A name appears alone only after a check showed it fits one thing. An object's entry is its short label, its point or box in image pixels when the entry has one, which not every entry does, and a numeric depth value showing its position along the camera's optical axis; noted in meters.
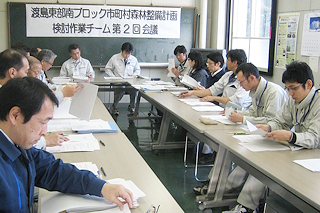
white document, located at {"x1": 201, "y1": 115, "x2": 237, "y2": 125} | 3.15
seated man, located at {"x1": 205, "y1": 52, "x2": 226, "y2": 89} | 4.71
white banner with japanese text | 6.63
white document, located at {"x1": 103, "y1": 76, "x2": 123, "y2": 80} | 6.30
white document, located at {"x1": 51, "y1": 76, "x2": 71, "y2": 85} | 5.53
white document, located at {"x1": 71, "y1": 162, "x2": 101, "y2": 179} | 1.89
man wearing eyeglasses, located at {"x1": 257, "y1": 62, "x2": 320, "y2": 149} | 2.41
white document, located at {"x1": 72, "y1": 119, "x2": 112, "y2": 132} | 2.69
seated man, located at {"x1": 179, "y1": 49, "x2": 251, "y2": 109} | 3.97
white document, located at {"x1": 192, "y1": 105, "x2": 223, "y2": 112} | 3.71
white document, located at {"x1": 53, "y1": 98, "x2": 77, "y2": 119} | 3.14
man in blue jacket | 1.20
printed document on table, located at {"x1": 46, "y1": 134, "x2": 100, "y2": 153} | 2.26
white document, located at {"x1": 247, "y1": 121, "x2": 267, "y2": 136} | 2.38
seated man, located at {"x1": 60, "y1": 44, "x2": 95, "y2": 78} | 6.58
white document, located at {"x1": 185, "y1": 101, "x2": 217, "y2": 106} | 4.03
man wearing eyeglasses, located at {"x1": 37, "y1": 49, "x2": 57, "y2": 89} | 4.65
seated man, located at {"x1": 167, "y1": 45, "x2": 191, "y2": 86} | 5.81
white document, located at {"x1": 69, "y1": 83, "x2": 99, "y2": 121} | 2.41
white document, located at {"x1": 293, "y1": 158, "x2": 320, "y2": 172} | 2.07
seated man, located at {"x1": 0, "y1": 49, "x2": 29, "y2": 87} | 2.70
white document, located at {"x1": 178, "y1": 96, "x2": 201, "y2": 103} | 4.29
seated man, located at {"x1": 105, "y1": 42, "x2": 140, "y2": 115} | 6.77
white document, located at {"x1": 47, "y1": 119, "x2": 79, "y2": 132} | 2.74
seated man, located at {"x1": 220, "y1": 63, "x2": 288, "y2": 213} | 3.09
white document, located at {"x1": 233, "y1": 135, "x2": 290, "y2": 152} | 2.43
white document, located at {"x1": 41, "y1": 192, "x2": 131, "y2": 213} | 1.45
